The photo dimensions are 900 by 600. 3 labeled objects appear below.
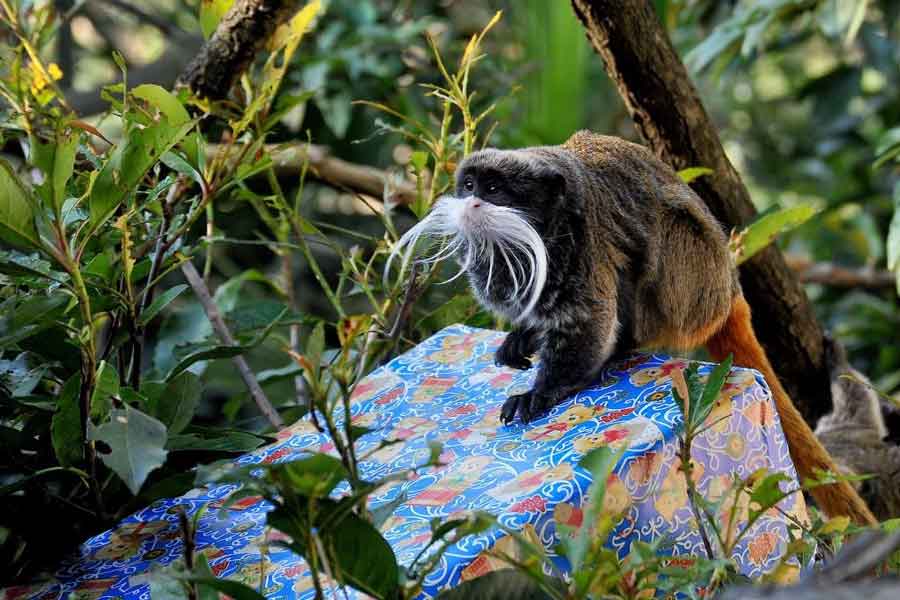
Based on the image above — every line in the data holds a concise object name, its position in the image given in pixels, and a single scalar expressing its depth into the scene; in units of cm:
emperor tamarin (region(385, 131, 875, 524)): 421
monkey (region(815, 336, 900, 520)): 567
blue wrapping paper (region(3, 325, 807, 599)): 325
